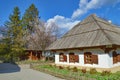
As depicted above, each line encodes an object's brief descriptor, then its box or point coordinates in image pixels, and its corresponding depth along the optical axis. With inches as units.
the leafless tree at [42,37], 765.2
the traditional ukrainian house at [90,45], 352.0
